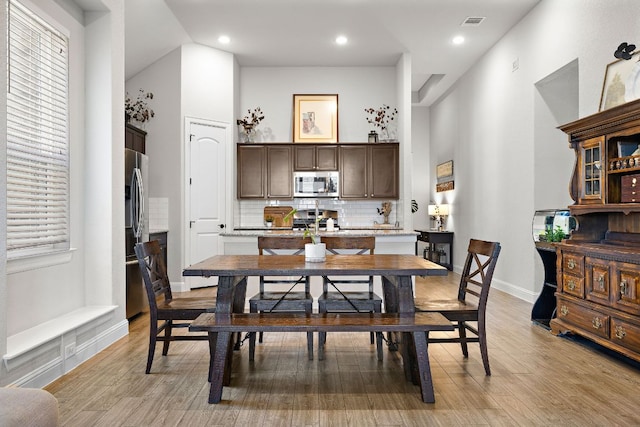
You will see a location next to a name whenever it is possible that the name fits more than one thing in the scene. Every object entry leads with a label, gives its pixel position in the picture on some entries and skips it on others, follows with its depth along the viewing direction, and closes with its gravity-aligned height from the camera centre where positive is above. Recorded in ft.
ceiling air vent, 19.92 +7.92
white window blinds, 10.12 +1.73
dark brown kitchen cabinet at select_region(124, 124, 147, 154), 20.16 +3.26
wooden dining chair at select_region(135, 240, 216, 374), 10.34 -2.07
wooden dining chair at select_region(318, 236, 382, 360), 11.25 -2.04
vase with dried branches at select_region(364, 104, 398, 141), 26.27 +5.03
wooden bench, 8.98 -2.11
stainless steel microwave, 25.75 +1.46
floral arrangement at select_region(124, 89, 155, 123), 22.59 +4.90
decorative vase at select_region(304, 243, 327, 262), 10.59 -0.88
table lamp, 30.99 -0.05
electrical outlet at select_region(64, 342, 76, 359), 10.76 -3.04
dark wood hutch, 11.12 -0.75
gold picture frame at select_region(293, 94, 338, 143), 26.18 +5.09
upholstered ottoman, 4.25 -1.77
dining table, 9.27 -1.12
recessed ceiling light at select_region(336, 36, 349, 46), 22.36 +8.00
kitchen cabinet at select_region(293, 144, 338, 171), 25.82 +2.94
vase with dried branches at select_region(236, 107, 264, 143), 25.67 +4.74
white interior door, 22.77 +1.13
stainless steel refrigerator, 15.92 -0.29
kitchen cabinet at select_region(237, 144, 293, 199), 25.70 +2.15
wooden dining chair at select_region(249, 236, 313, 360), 11.33 -2.06
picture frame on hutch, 12.57 +3.48
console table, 30.27 -2.20
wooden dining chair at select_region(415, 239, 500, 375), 10.22 -2.06
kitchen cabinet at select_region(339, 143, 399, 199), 25.70 +2.19
